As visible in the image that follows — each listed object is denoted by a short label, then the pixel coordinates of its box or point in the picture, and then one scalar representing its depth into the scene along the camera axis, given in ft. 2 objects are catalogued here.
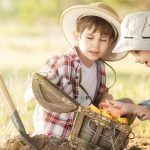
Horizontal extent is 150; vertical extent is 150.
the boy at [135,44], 12.71
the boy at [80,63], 13.85
